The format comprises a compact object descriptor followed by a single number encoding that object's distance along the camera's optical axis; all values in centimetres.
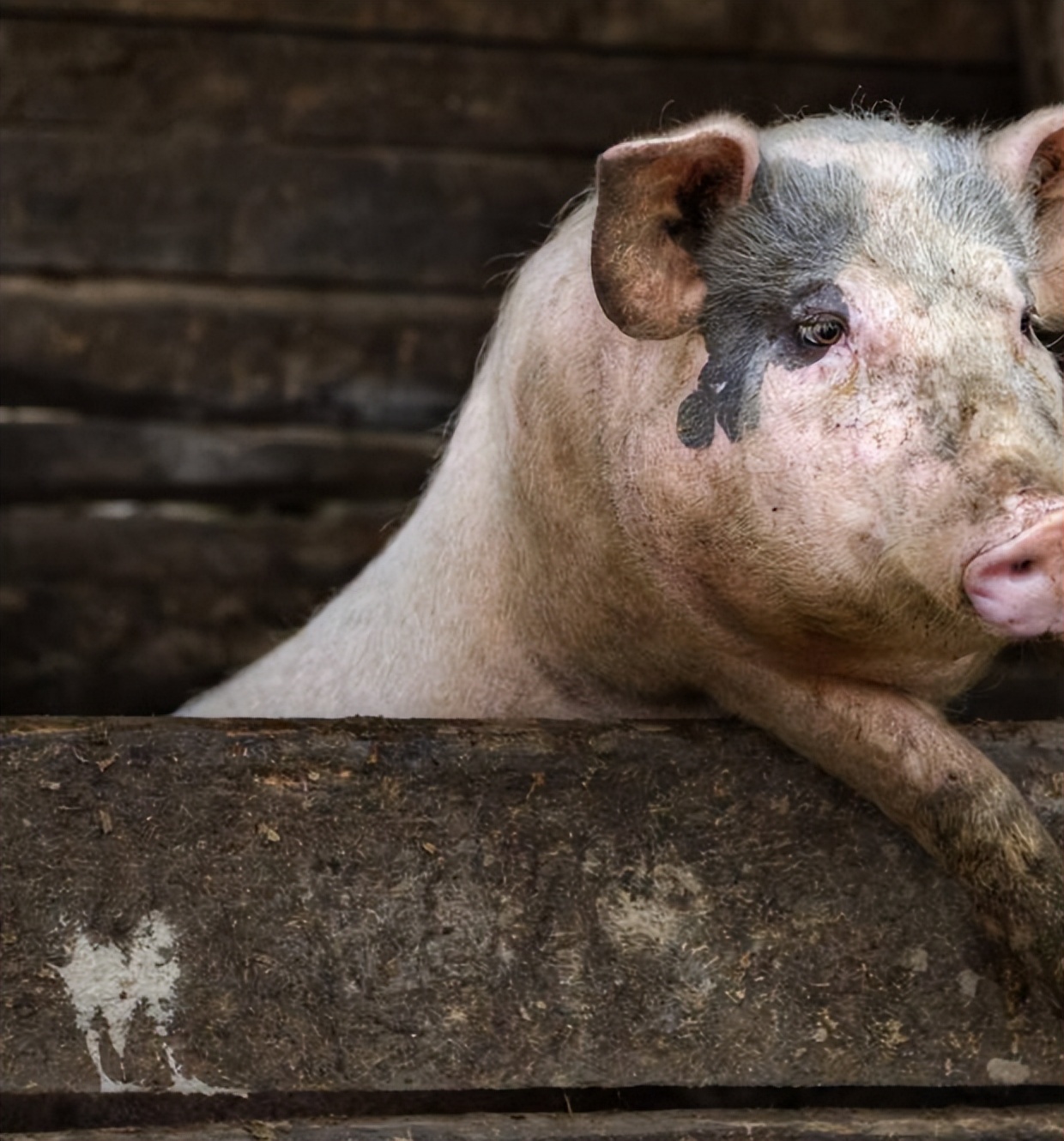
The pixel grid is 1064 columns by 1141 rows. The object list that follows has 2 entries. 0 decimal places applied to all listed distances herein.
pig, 475
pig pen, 510
